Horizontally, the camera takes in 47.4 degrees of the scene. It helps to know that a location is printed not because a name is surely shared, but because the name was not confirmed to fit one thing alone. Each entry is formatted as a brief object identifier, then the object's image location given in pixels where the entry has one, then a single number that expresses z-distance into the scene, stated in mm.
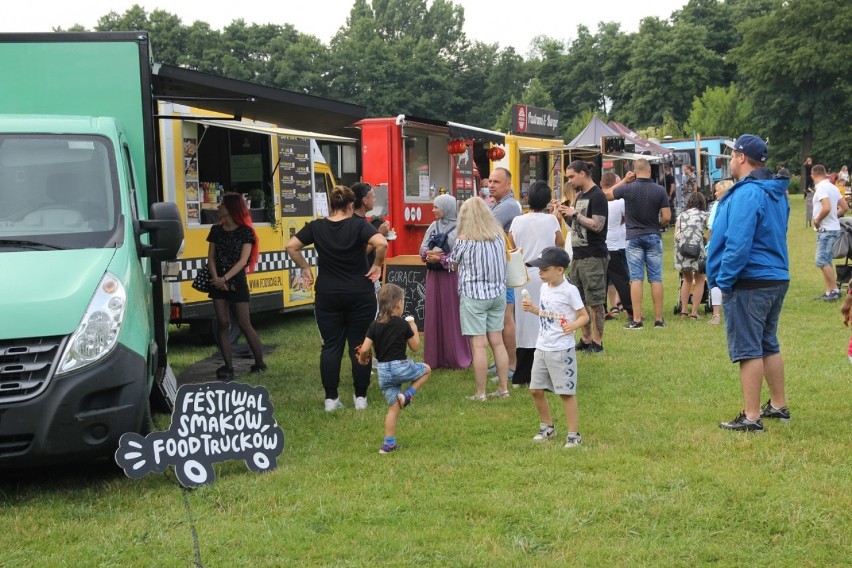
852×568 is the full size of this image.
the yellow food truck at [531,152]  19797
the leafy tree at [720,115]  61344
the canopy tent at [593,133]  24781
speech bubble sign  5527
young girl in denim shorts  6766
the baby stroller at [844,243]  14031
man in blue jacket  6641
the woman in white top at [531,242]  8914
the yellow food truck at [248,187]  11227
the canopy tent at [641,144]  28641
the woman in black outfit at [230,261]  9469
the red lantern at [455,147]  14594
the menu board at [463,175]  15031
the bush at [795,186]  61844
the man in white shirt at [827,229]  14016
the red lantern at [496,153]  17844
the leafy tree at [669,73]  74062
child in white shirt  6469
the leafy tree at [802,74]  58562
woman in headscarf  9711
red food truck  13594
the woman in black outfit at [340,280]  7867
